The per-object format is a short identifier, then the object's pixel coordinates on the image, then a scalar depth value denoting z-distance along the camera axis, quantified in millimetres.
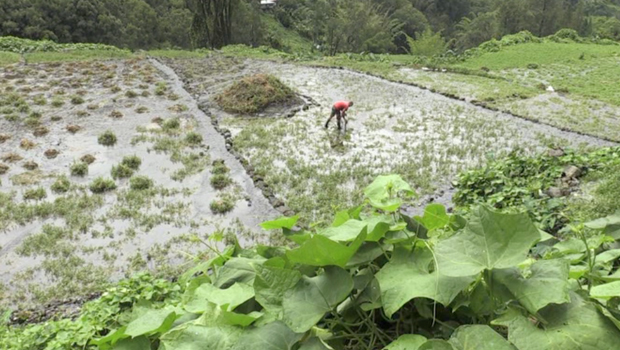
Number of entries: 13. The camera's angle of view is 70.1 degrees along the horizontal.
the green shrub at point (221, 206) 7008
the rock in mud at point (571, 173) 6562
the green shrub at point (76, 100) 12602
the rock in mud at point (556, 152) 7364
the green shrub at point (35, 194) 7328
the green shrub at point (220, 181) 7844
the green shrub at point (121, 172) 8203
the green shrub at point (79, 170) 8273
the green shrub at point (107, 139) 9836
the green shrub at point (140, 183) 7754
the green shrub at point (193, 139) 9898
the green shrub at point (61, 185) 7613
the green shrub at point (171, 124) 10820
